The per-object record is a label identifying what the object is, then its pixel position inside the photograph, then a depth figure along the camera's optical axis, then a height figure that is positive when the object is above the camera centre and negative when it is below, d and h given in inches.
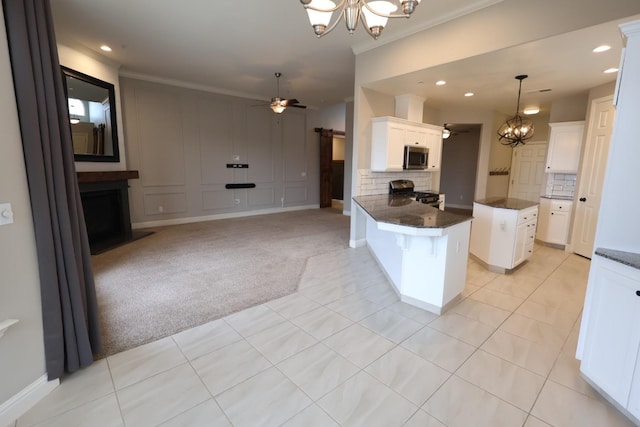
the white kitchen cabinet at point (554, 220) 196.7 -31.8
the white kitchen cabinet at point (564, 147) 195.2 +19.1
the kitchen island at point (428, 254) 102.0 -30.9
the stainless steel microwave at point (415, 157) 188.4 +10.2
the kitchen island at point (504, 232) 146.4 -30.5
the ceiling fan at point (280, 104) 208.1 +47.9
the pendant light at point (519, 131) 190.9 +28.3
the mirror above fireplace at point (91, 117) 168.1 +31.5
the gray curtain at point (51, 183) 61.9 -3.8
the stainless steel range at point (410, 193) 188.8 -14.3
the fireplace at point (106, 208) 175.8 -26.9
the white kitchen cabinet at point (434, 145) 208.5 +20.1
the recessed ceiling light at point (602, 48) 114.1 +50.5
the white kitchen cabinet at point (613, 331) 61.4 -35.5
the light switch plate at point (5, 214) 58.9 -9.7
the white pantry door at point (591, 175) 169.0 +0.1
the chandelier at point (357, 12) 78.3 +44.6
